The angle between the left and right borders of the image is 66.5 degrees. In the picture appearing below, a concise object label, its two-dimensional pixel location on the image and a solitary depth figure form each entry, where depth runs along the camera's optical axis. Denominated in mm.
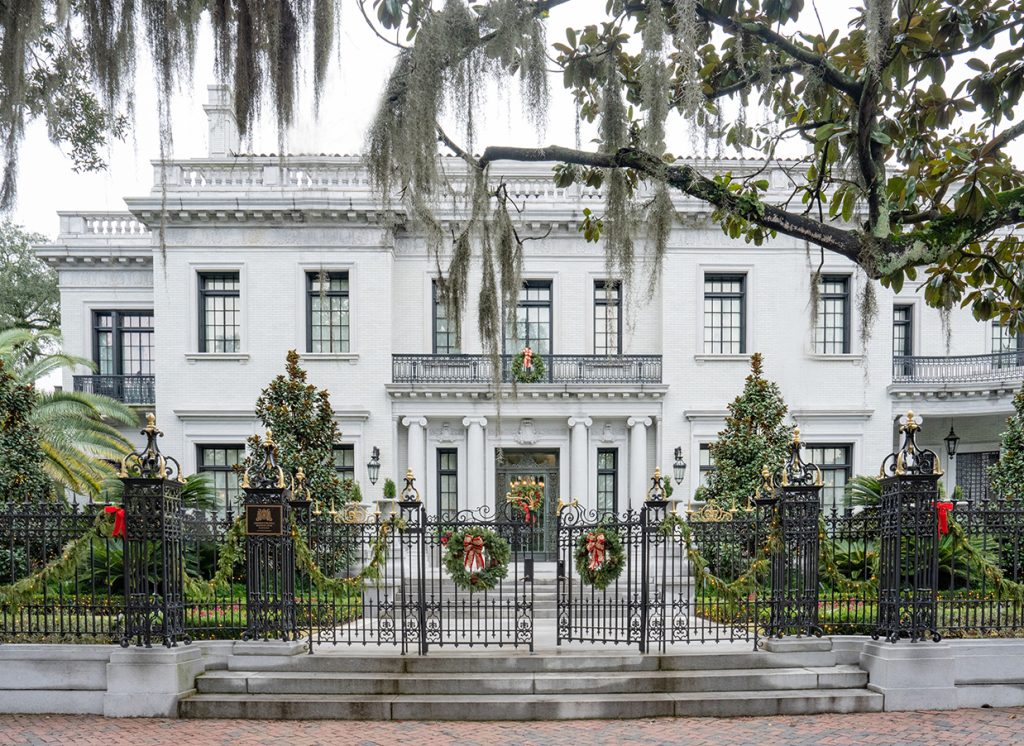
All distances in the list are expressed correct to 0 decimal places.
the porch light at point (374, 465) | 19656
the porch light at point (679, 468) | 19734
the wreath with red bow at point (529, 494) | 20578
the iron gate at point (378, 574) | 9625
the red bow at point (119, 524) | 8812
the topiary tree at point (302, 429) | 17250
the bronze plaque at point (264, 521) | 9453
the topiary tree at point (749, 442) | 17609
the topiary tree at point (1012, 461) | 13891
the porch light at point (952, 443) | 19875
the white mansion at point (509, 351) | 20406
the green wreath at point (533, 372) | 20359
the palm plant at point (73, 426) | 17016
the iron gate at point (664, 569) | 9602
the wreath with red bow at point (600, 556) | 10086
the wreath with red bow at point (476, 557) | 9984
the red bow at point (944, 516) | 8812
